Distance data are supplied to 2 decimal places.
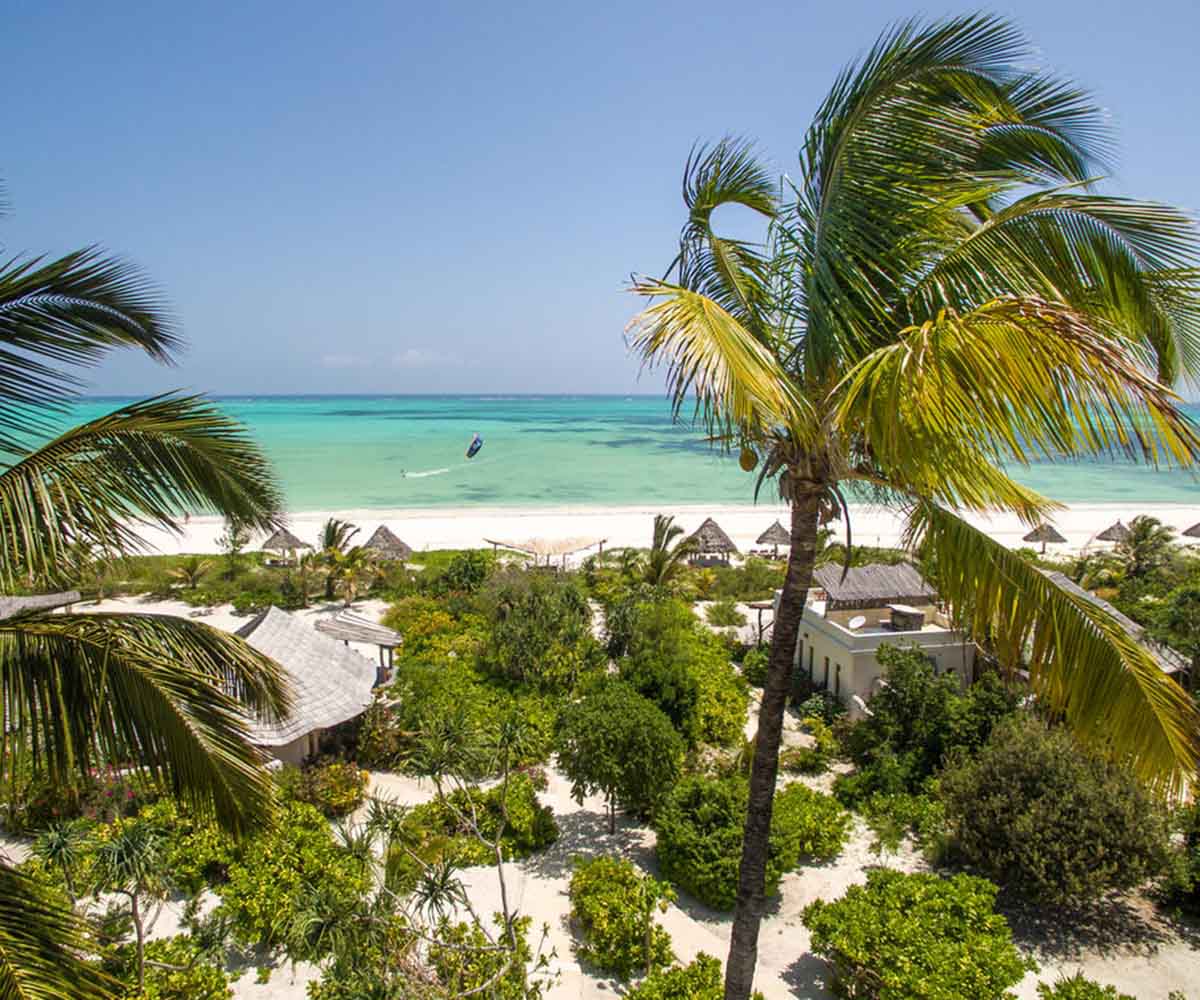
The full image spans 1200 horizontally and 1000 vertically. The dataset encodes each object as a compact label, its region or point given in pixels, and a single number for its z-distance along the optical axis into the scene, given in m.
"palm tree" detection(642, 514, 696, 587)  22.09
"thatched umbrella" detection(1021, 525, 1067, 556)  26.89
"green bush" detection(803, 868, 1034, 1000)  6.62
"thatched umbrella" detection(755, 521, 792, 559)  30.05
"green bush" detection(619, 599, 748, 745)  12.78
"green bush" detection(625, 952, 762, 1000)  6.64
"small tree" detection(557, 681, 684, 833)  10.21
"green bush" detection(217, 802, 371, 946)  7.88
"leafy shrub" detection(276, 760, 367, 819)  10.66
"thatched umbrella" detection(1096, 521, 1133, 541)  27.81
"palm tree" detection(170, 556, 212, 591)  24.28
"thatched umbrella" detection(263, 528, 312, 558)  25.97
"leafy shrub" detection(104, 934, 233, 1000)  6.76
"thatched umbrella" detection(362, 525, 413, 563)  26.02
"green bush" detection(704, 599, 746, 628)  20.56
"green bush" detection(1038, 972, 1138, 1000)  6.37
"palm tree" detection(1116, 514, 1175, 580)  23.39
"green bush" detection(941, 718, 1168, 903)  8.30
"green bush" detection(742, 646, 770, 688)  16.42
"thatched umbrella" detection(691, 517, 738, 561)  28.45
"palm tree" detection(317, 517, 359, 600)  22.94
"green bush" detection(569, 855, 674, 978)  7.71
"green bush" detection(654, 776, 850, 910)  8.83
